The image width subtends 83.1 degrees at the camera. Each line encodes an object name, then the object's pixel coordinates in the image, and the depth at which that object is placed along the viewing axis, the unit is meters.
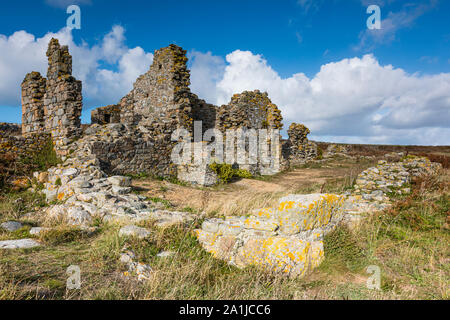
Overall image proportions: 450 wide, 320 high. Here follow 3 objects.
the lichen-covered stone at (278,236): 4.10
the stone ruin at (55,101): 11.10
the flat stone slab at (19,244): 4.20
